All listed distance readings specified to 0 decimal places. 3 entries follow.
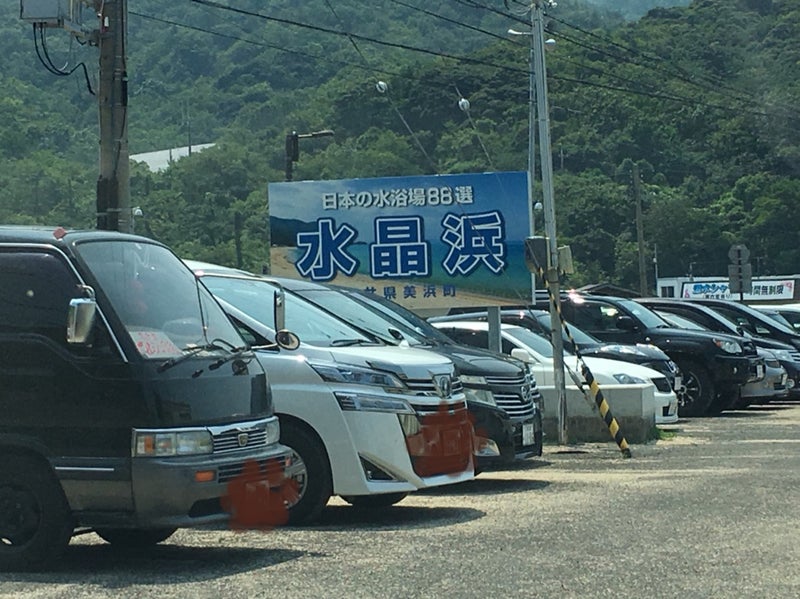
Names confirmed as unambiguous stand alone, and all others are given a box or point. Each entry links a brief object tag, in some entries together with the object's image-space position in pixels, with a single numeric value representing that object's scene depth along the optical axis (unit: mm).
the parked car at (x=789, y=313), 31061
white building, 72812
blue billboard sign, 19453
